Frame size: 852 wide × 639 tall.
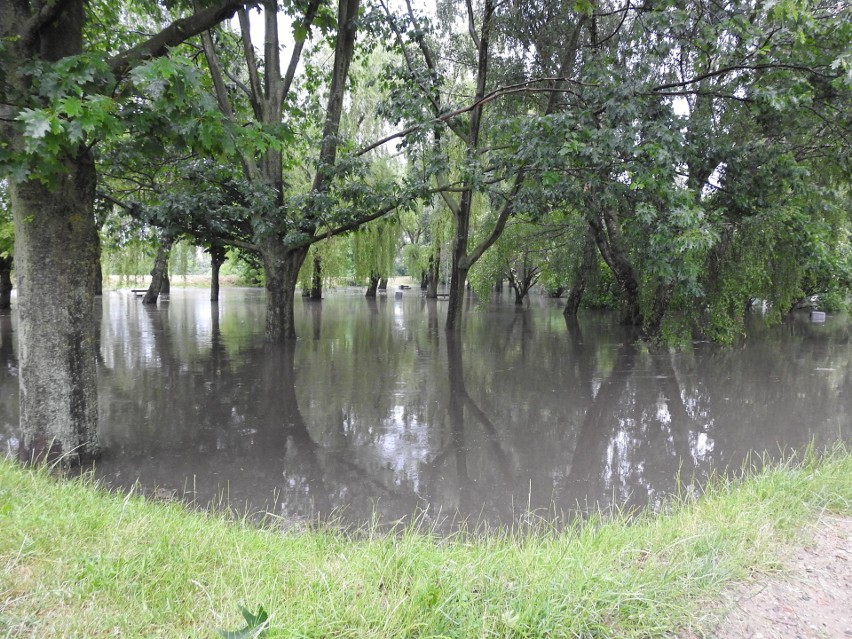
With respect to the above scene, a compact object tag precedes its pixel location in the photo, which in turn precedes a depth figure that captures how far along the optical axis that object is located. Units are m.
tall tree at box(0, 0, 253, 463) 4.11
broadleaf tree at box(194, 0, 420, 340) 10.50
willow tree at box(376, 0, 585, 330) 10.22
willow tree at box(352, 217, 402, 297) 19.94
